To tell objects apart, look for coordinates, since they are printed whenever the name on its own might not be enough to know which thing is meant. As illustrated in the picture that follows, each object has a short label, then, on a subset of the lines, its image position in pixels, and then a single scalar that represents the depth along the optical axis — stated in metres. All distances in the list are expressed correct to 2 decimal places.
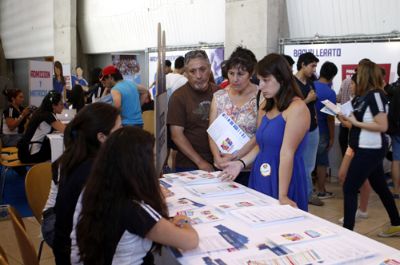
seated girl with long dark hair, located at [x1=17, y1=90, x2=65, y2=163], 4.48
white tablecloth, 1.38
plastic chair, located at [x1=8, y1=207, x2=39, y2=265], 1.70
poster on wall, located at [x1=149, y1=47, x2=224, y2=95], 7.52
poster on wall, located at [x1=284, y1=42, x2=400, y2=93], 5.43
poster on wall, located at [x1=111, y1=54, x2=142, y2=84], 8.93
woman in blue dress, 2.12
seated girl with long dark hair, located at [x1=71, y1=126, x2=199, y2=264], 1.39
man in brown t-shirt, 2.69
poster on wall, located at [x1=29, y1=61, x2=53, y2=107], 6.55
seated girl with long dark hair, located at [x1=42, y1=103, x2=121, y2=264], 1.77
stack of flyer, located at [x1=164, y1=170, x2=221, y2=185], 2.33
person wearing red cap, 4.55
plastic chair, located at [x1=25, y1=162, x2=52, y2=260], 2.50
